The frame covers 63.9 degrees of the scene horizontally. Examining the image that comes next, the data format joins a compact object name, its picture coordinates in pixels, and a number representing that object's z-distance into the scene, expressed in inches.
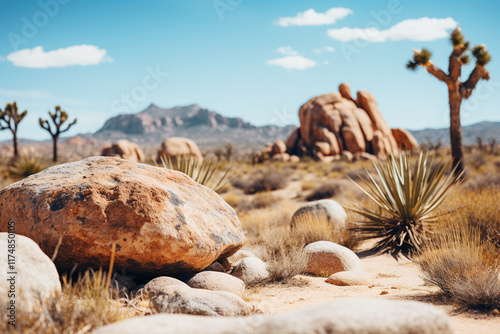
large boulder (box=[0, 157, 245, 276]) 168.7
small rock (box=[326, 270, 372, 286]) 229.0
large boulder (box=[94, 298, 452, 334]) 81.8
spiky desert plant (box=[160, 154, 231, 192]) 368.0
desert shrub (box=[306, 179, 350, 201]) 654.5
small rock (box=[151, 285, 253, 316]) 150.2
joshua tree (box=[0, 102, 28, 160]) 1081.4
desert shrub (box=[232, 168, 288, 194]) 802.2
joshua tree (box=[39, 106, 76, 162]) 1142.9
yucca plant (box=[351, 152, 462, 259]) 309.4
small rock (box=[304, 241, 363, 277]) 254.4
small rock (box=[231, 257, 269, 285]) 225.8
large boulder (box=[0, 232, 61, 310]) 114.8
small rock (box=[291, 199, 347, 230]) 358.3
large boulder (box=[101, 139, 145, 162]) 1127.0
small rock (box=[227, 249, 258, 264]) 258.0
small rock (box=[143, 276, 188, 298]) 169.6
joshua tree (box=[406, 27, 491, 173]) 560.7
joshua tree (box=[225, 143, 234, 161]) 1594.5
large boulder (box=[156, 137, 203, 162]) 1032.8
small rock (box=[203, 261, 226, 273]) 229.5
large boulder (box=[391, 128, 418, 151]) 1411.7
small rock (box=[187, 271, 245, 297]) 188.6
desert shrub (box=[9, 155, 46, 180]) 637.9
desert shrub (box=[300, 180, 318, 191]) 747.4
